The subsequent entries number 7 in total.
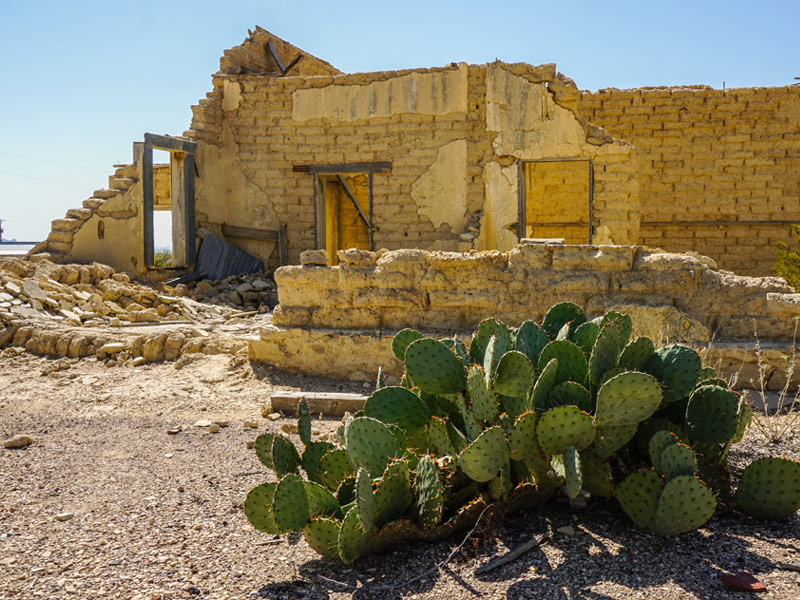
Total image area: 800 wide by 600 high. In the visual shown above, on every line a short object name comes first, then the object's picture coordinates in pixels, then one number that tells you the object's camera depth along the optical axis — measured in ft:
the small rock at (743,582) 6.28
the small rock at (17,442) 13.07
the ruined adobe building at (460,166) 30.40
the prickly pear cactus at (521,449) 7.36
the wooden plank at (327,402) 15.53
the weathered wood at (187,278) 32.68
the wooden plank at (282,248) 35.09
